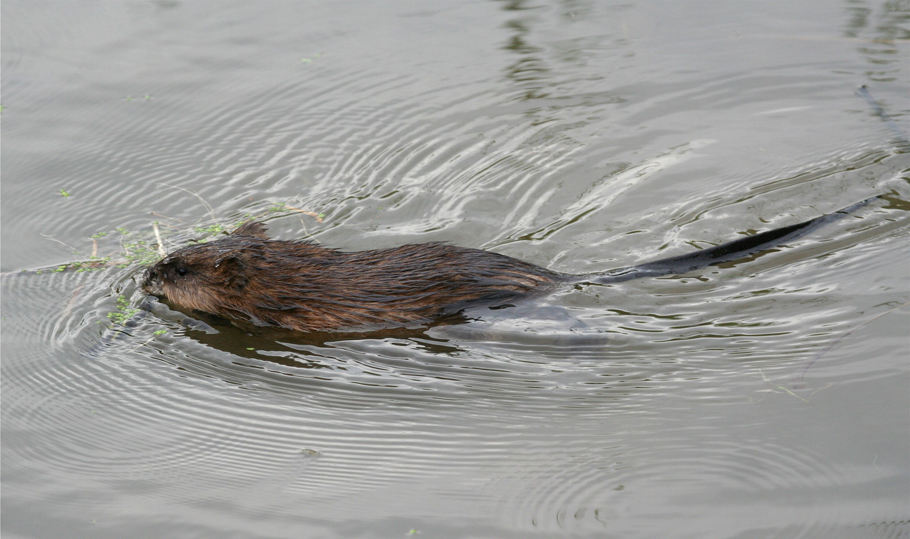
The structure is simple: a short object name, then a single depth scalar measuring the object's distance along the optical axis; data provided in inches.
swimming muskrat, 350.6
